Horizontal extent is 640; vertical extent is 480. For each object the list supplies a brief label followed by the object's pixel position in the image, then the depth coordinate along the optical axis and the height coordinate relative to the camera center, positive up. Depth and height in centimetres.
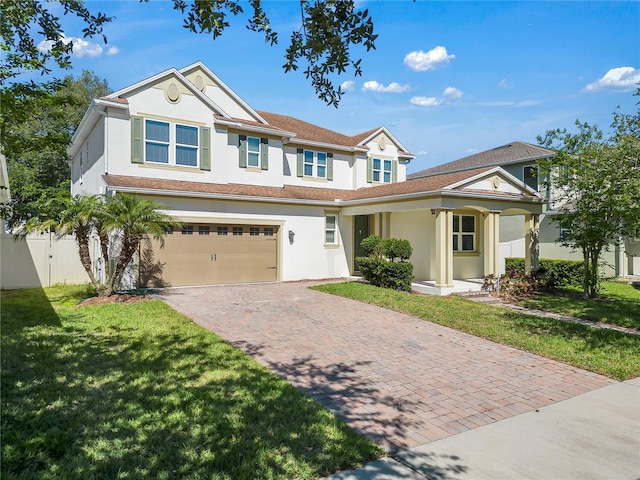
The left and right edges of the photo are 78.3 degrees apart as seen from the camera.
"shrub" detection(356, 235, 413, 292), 1334 -74
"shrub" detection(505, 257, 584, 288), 1527 -114
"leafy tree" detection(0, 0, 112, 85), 571 +331
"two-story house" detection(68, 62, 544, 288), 1313 +171
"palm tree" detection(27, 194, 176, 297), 1020 +57
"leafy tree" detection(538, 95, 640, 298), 1146 +183
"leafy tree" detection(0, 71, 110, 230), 666 +227
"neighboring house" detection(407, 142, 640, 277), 1971 +83
